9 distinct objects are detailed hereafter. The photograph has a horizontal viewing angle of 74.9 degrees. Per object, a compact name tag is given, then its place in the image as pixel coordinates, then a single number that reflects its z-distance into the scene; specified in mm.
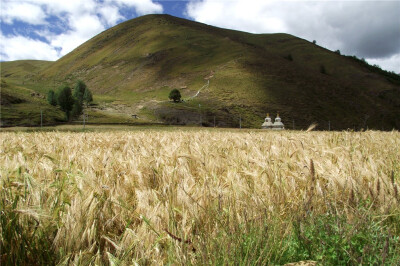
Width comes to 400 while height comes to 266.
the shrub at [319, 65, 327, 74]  140875
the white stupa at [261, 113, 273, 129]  73800
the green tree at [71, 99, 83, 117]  79250
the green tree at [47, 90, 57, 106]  85250
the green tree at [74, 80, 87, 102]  97812
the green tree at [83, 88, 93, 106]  89244
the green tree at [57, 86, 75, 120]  80688
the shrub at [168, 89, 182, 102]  94750
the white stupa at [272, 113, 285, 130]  72531
